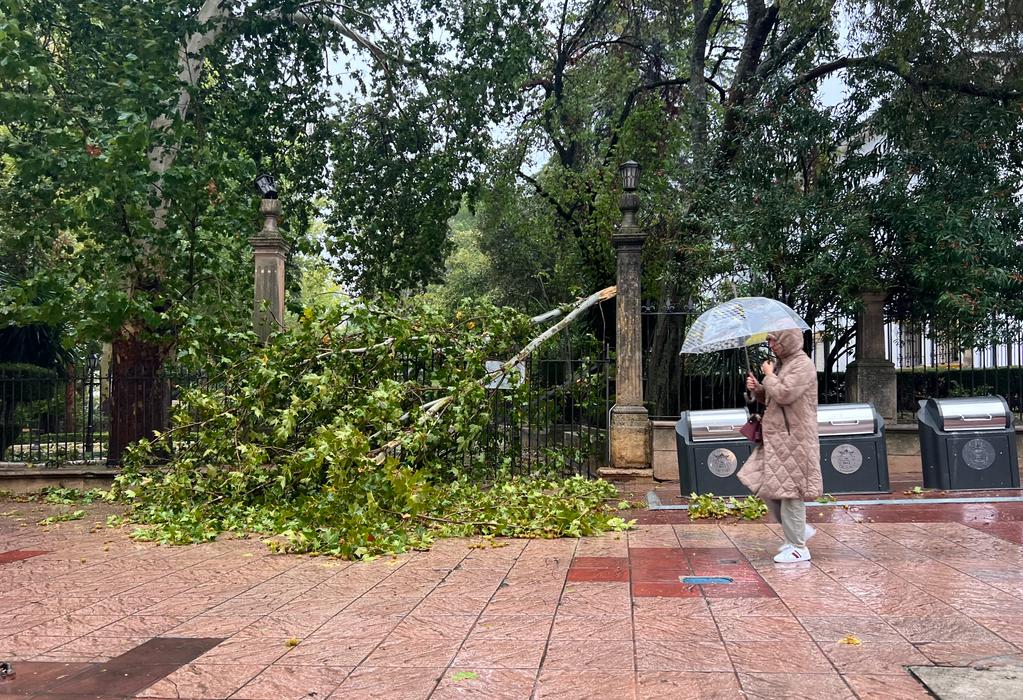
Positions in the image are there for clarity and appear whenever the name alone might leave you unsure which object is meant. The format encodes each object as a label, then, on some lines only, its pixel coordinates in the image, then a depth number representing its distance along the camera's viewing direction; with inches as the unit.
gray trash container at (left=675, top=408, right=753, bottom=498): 338.3
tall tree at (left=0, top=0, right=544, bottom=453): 430.3
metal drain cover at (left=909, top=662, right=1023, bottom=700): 124.6
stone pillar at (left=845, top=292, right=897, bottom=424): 442.9
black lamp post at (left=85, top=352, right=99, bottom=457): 457.7
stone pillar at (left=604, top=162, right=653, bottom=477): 422.0
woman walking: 227.8
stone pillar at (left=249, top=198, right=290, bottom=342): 456.1
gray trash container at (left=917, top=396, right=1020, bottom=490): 340.2
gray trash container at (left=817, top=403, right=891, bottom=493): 340.2
